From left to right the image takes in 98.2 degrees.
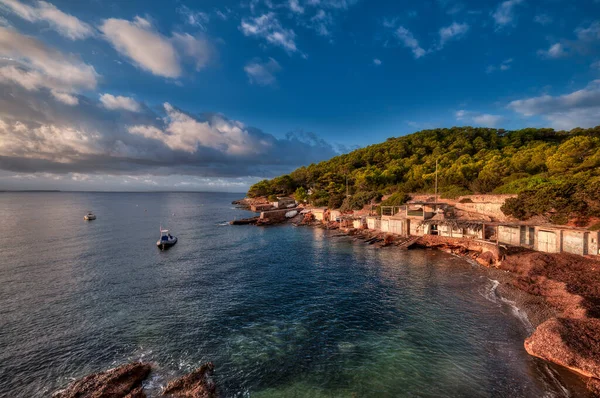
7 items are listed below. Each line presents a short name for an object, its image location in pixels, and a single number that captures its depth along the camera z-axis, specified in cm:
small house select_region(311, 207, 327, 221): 6774
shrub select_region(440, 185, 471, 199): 5244
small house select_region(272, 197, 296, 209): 9206
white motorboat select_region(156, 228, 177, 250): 4060
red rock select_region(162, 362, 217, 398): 1140
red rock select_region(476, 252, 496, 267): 2886
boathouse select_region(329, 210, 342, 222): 6056
